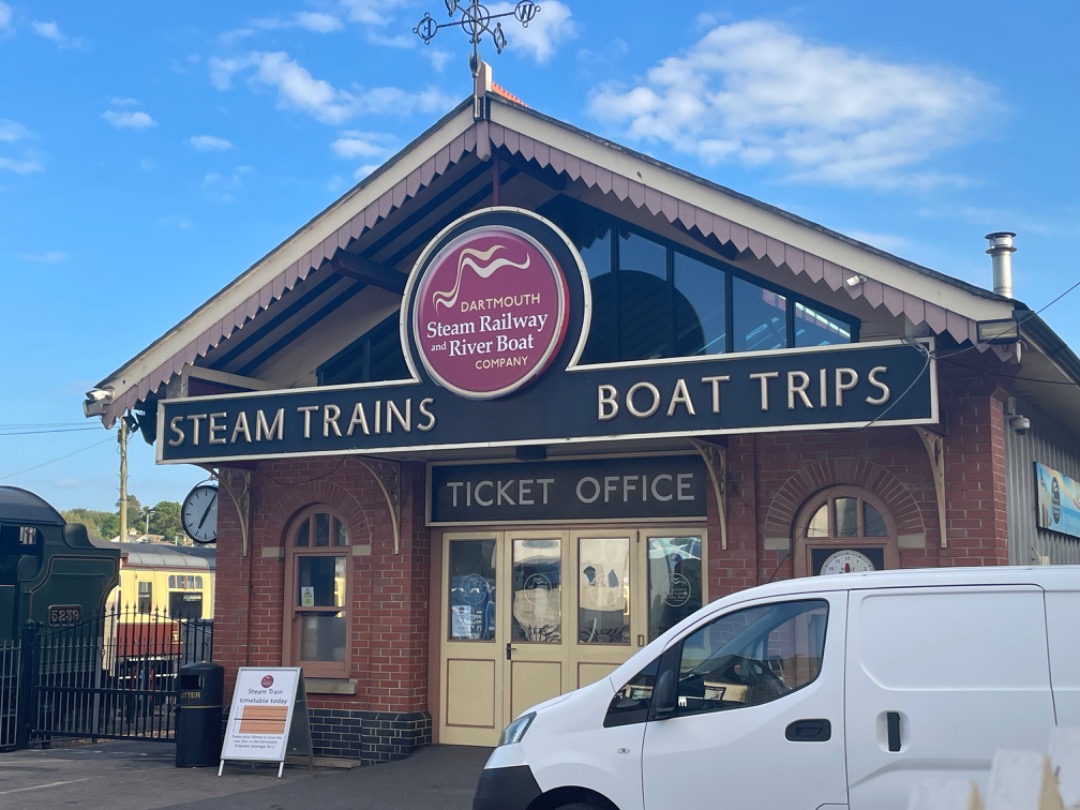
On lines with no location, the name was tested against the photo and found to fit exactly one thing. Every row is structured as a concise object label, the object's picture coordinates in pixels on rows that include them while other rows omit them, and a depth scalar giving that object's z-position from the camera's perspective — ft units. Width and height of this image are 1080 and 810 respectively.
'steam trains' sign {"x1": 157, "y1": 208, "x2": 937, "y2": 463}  30.09
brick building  31.86
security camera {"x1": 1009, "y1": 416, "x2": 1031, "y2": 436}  36.19
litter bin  40.11
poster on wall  39.40
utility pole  136.46
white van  18.71
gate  45.68
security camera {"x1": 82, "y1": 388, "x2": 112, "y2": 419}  39.37
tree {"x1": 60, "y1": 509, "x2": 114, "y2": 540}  249.96
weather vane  36.50
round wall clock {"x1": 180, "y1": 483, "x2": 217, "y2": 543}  47.85
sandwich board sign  38.50
